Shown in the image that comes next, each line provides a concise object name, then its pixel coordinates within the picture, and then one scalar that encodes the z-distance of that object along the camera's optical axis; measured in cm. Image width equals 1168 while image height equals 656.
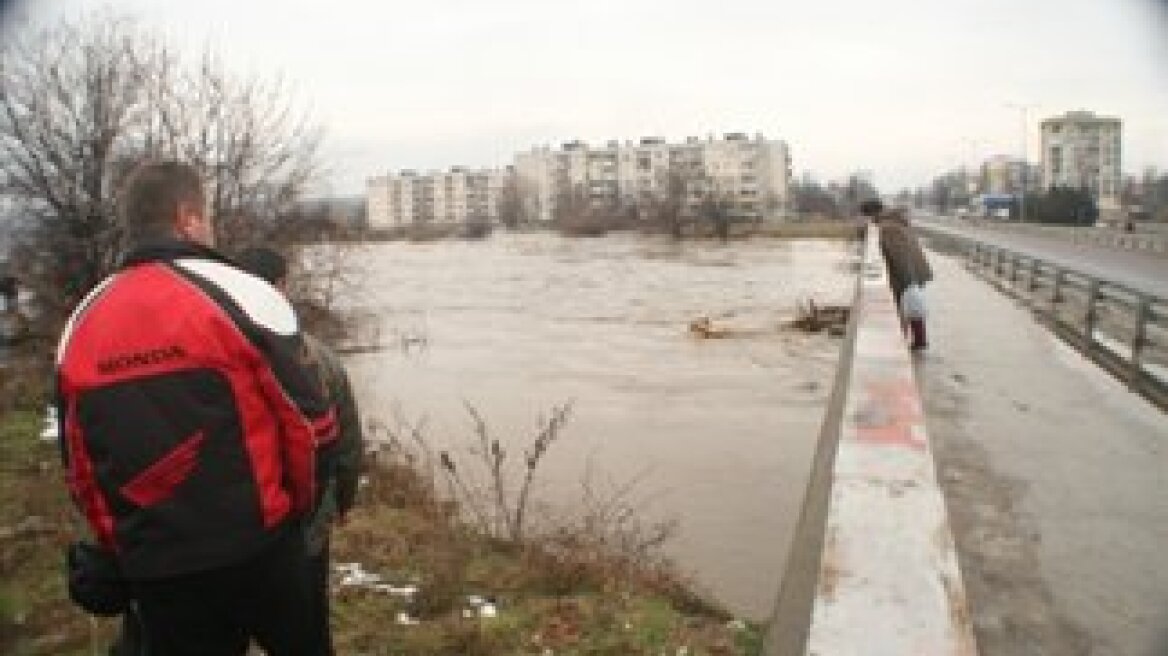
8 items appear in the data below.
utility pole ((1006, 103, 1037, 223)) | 8837
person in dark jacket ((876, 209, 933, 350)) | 1336
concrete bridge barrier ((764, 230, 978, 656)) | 310
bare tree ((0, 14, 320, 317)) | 1884
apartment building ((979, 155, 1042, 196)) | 15138
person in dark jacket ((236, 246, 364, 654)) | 312
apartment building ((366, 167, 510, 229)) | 19000
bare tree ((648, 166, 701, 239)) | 10612
